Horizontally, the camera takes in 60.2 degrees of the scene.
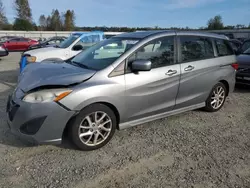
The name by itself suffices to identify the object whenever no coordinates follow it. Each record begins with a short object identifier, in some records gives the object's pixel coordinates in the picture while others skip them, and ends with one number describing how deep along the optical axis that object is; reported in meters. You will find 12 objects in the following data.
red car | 23.34
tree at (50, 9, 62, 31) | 65.62
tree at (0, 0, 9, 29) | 50.32
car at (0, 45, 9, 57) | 13.45
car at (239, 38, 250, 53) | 7.88
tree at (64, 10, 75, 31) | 68.75
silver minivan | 2.80
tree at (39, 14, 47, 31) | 71.22
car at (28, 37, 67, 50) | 18.19
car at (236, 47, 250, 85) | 6.17
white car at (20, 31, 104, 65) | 7.00
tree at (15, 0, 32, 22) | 56.72
